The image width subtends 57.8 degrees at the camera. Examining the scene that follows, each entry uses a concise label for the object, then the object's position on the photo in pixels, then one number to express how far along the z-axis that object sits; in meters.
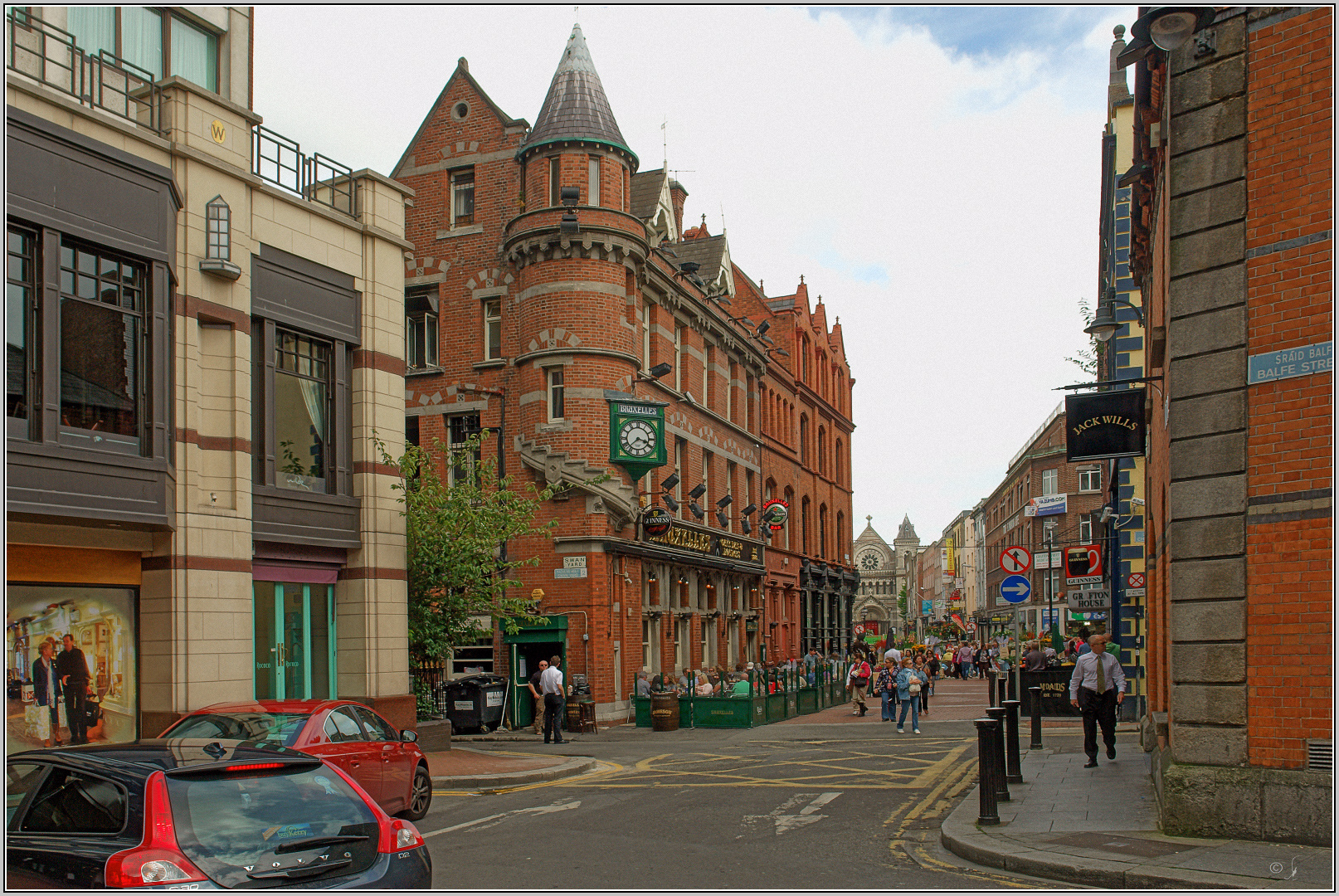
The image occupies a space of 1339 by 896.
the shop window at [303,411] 18.59
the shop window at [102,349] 14.44
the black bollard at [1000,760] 12.02
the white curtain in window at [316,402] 19.16
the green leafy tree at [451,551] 21.81
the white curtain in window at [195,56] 18.19
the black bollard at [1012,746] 14.32
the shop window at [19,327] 13.70
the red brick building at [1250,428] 10.01
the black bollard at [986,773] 11.35
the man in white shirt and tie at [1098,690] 16.52
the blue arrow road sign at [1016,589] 18.83
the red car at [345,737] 11.37
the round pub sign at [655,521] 31.00
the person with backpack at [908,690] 23.95
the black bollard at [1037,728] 19.33
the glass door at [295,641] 18.16
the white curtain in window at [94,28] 16.44
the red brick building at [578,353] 29.33
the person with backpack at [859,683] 29.33
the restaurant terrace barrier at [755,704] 27.14
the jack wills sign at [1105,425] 14.14
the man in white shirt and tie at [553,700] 23.80
